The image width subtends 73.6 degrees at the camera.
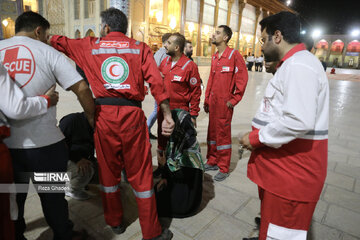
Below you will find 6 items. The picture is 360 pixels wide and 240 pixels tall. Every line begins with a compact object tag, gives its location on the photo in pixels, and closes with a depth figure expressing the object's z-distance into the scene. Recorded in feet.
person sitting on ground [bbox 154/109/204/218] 7.61
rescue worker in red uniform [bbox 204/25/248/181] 10.48
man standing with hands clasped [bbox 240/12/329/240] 3.89
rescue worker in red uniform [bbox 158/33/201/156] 10.19
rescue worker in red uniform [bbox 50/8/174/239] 6.02
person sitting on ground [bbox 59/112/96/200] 8.02
